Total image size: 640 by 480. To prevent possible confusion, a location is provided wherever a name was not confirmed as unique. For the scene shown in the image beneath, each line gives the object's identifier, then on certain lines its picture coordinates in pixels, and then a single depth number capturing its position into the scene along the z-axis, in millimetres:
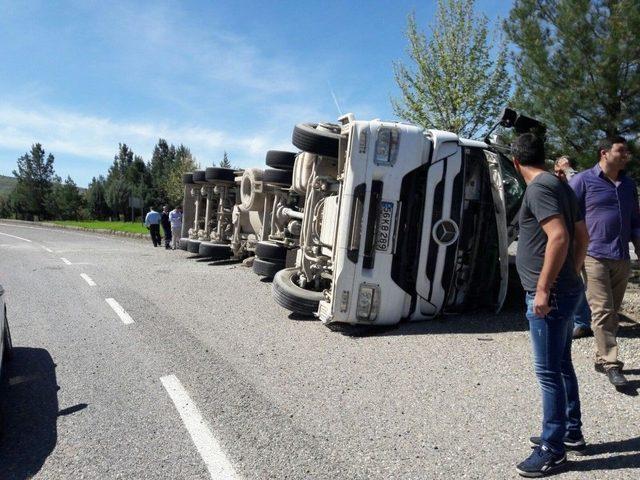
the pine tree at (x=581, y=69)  8445
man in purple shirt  3994
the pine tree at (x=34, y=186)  59781
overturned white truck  5480
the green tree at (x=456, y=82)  13070
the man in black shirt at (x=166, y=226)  19362
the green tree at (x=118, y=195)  54125
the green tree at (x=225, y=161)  51556
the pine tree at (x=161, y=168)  58022
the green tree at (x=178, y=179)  46031
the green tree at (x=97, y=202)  56375
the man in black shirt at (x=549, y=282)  2668
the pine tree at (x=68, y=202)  55812
